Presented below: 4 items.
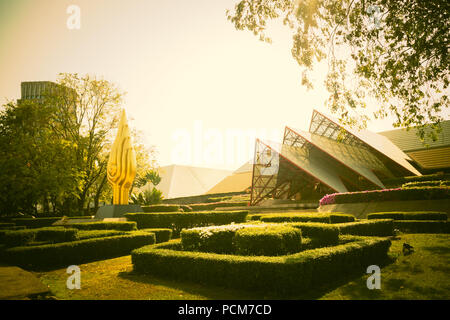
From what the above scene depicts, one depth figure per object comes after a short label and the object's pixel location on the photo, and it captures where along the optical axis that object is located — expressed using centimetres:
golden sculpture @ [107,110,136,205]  2214
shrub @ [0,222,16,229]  1704
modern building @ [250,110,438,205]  2927
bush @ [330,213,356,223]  1383
